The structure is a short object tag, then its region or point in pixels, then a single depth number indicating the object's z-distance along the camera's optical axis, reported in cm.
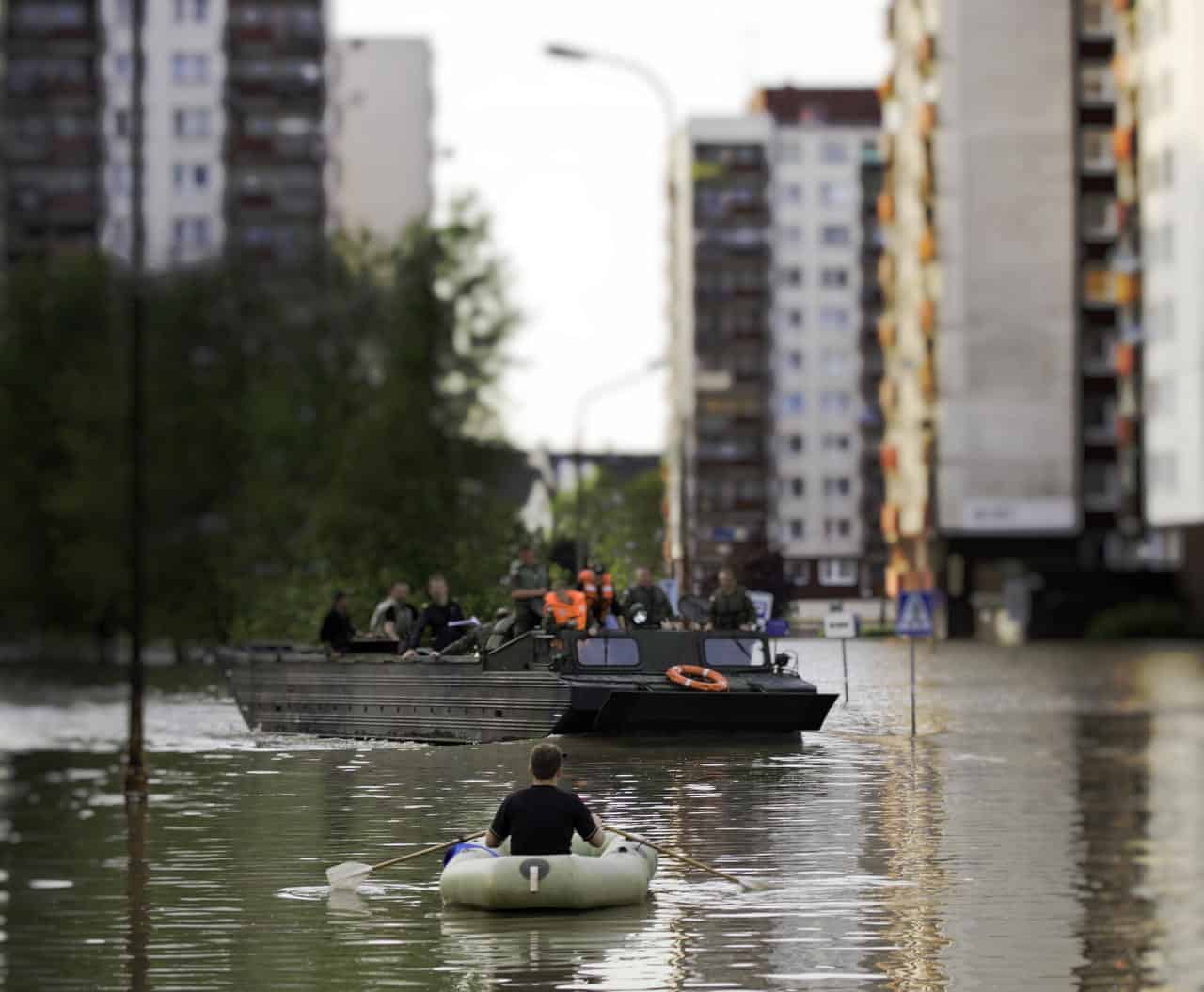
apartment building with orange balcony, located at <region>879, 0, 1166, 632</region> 19475
